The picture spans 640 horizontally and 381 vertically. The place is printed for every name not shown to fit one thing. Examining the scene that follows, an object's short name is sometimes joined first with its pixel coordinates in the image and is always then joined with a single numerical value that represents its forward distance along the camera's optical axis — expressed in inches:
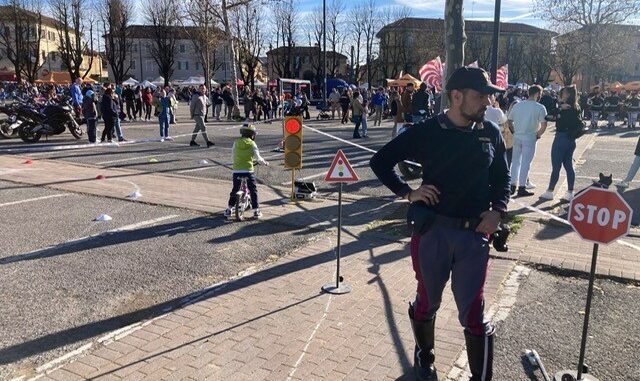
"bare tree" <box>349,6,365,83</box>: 3329.2
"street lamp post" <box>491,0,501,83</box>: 458.2
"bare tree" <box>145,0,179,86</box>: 2807.6
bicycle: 298.6
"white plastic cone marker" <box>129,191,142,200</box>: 354.6
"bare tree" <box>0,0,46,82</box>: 2503.7
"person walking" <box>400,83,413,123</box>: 529.3
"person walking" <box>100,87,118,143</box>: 638.3
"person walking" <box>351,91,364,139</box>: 725.3
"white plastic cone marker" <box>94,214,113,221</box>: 297.3
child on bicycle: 303.6
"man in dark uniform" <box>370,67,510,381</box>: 118.8
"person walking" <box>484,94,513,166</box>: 331.6
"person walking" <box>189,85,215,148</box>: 627.8
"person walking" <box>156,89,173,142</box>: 678.5
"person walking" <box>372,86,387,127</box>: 989.8
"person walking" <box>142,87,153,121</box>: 991.6
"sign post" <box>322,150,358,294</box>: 210.2
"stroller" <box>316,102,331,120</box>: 1214.3
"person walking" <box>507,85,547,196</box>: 352.5
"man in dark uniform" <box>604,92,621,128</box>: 994.7
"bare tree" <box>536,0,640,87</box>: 1598.2
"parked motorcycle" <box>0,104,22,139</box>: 665.6
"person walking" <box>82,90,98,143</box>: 646.5
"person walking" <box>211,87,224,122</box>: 1115.9
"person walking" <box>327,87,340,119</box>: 1202.9
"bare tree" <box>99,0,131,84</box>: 2610.7
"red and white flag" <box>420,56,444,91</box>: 621.9
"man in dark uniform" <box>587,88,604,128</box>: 987.3
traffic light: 344.5
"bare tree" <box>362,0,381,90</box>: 3314.5
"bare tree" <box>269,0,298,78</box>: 3129.9
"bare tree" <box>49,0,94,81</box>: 2488.9
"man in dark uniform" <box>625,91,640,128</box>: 986.1
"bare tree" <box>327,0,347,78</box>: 3175.7
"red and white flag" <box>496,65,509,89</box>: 642.3
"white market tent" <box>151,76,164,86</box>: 2603.3
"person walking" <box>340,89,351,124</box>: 1045.2
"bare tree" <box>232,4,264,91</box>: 2332.6
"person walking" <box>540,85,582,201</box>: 346.3
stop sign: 128.7
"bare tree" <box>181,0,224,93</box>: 1138.7
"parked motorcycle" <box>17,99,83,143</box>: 652.1
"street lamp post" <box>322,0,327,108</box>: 1234.0
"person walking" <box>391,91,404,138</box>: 503.6
